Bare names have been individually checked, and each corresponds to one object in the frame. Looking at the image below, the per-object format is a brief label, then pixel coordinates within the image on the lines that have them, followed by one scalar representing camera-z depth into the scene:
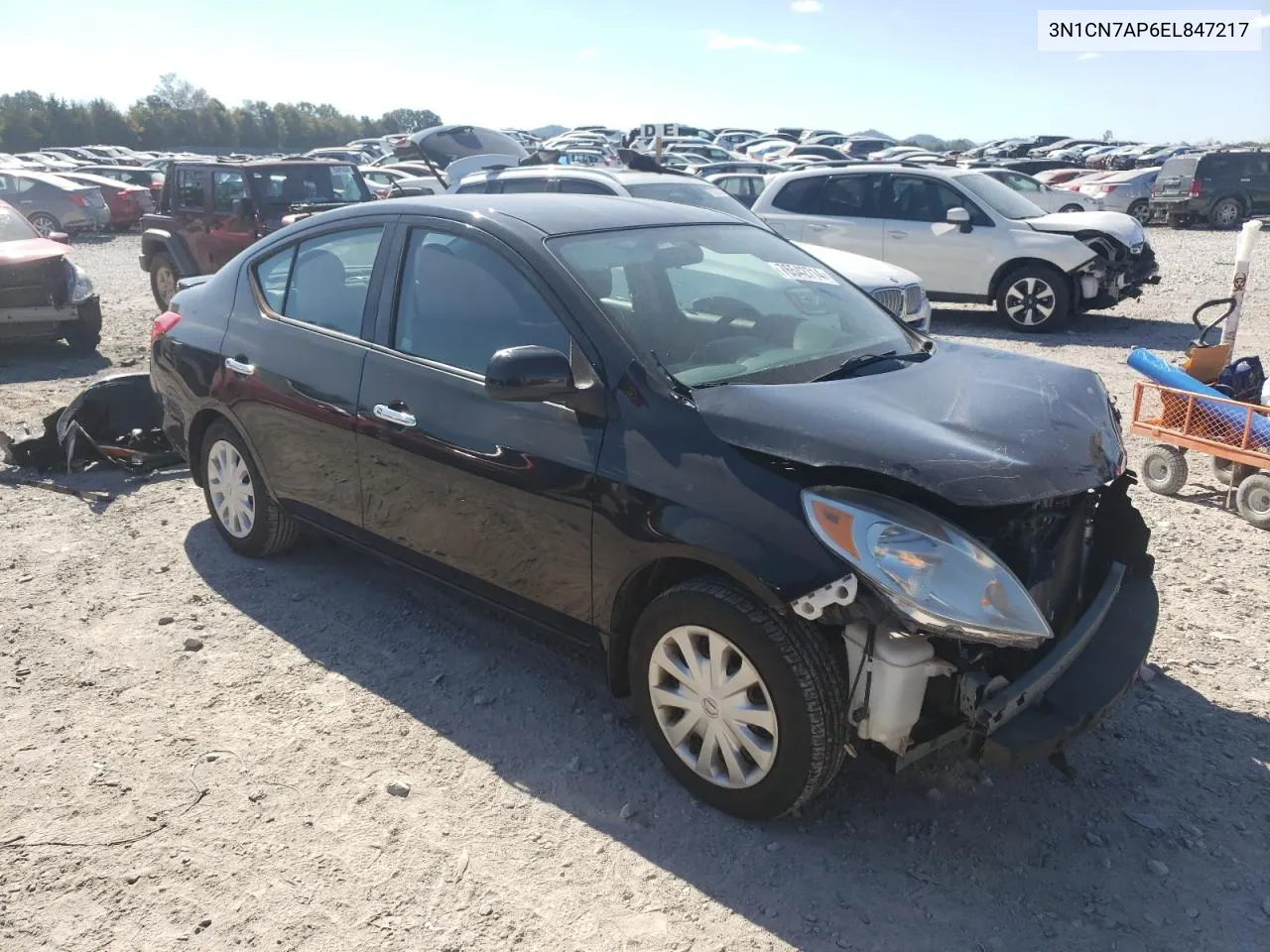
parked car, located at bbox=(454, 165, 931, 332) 7.91
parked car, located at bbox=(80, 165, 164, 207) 26.08
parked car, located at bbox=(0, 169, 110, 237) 21.20
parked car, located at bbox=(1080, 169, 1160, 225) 23.83
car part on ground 6.42
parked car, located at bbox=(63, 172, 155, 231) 23.66
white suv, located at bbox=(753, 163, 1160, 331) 10.67
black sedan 2.70
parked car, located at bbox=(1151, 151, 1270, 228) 22.58
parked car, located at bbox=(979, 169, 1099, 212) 16.59
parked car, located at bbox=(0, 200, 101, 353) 9.59
